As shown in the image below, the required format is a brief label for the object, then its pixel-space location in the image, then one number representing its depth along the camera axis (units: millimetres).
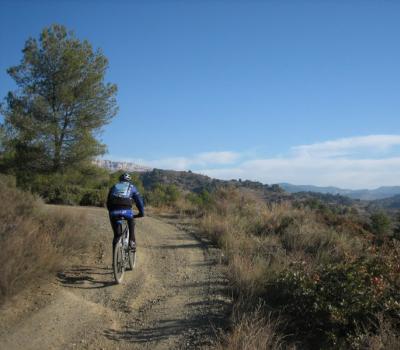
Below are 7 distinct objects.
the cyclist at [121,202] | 8180
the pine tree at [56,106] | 21719
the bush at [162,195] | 24366
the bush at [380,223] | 21289
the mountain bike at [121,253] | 7730
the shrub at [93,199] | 22859
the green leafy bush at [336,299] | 5516
